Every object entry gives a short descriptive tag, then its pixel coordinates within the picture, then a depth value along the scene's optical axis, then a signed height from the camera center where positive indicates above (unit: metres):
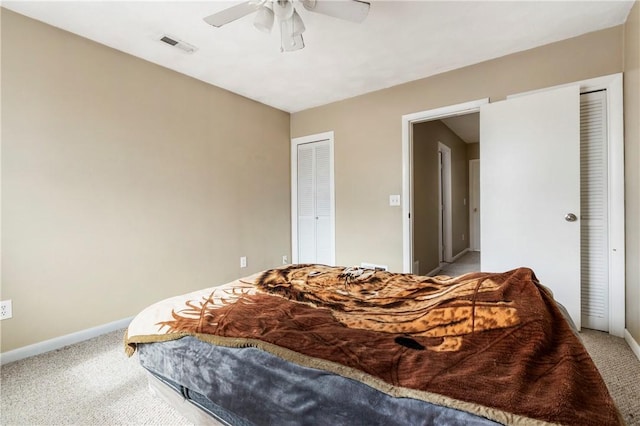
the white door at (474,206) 6.44 +0.05
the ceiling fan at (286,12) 1.70 +1.20
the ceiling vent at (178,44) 2.34 +1.42
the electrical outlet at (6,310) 1.95 -0.64
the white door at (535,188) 2.33 +0.17
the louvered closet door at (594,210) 2.31 -0.03
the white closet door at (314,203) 3.96 +0.11
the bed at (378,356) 0.69 -0.45
